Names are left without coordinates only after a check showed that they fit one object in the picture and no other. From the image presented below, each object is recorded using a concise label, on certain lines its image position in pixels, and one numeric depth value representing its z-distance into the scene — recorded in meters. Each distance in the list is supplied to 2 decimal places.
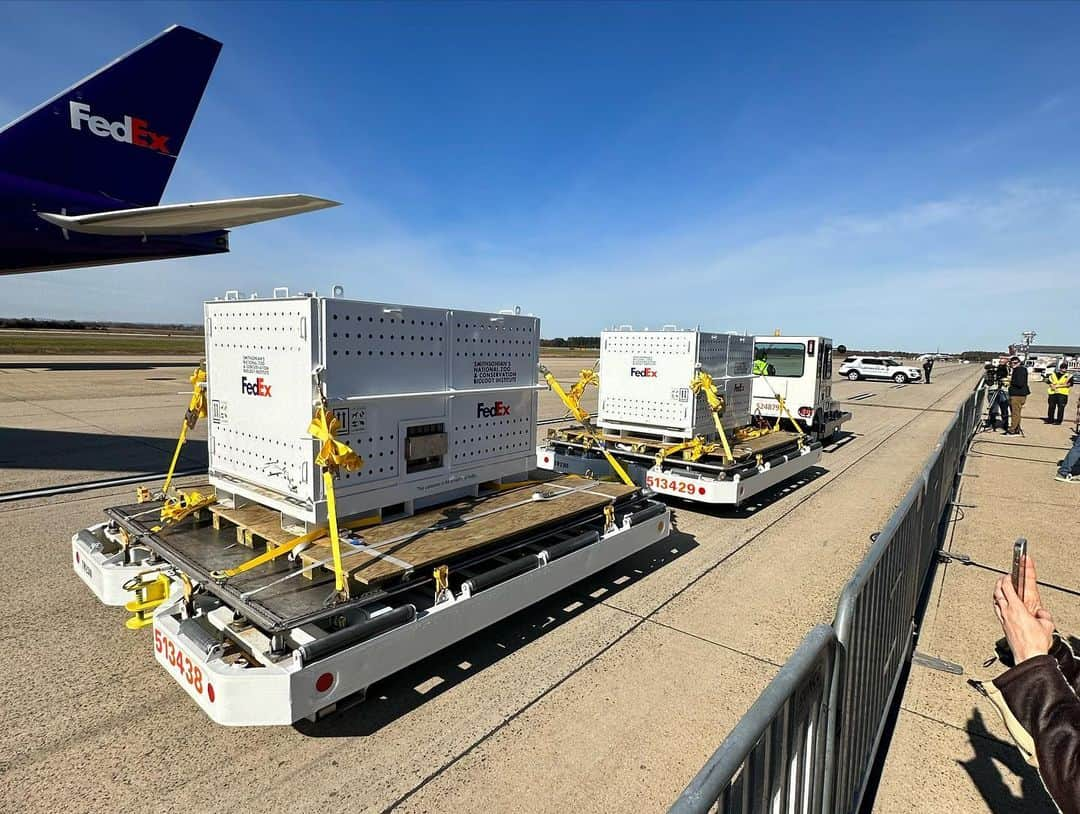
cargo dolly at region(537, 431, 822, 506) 7.62
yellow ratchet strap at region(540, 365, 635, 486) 6.05
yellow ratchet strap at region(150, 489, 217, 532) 4.71
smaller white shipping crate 8.39
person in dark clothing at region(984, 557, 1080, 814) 1.49
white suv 41.88
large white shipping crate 4.02
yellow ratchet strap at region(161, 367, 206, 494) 4.95
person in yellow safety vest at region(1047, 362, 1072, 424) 17.86
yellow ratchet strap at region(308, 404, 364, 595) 3.62
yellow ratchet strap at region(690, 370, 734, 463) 8.01
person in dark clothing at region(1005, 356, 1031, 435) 16.23
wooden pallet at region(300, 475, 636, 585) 3.76
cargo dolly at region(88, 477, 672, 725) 3.02
